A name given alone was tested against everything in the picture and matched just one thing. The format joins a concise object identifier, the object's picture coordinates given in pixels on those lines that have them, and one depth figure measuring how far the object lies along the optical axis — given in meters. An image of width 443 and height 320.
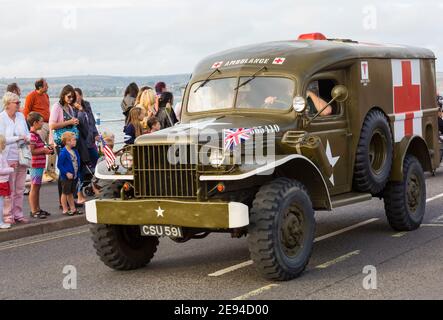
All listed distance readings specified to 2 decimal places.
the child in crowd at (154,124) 15.19
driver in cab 9.82
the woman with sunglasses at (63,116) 14.48
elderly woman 12.64
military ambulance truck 8.47
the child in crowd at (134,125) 15.22
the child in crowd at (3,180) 12.14
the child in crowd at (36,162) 13.32
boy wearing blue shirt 13.30
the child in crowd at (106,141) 15.07
